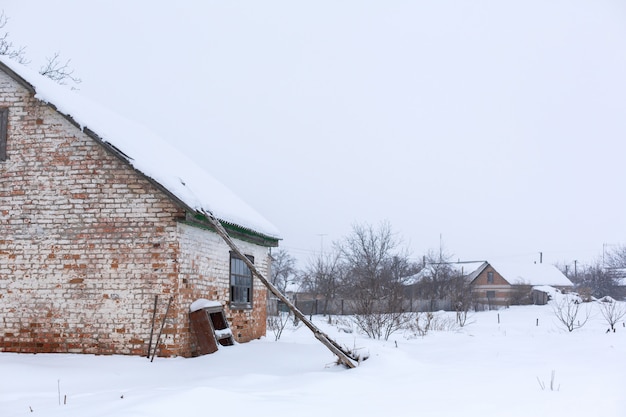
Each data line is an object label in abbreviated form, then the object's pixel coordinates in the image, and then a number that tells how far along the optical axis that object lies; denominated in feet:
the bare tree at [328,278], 154.85
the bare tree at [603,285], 219.00
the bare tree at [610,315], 70.23
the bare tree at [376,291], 59.88
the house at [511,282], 181.37
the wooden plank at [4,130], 37.99
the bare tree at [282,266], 229.80
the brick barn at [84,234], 35.86
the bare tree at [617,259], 333.62
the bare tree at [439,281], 157.88
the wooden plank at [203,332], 36.99
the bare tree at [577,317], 73.16
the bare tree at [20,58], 70.28
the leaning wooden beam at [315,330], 31.22
